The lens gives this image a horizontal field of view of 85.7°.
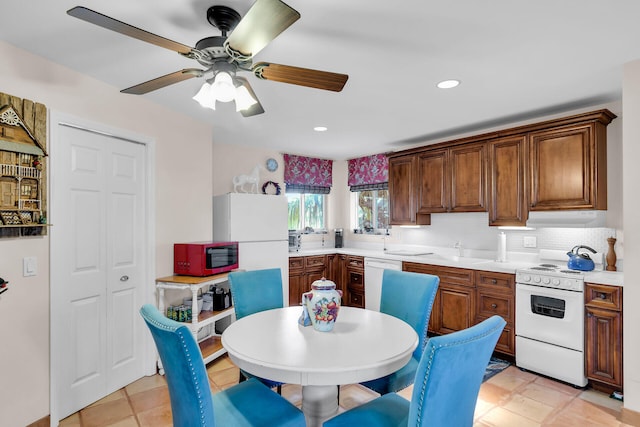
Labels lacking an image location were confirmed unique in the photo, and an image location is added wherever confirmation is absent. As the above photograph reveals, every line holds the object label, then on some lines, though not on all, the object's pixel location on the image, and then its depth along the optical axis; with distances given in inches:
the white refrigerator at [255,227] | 146.4
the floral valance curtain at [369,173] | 198.2
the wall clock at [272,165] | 194.1
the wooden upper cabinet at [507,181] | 129.8
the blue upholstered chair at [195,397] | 49.9
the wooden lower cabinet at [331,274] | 182.5
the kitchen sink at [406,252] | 171.8
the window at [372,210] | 207.5
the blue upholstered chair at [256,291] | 94.8
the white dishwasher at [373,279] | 171.5
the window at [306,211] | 214.9
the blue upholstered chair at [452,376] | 44.2
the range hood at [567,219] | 115.0
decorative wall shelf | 77.9
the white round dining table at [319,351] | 54.7
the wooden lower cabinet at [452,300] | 136.0
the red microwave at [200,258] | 118.5
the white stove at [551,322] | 106.5
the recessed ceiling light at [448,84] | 99.5
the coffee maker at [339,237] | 220.0
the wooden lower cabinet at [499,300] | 123.2
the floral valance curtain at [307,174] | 204.8
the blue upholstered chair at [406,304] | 77.9
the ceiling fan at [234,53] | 49.2
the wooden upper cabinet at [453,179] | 143.6
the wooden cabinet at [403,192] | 169.6
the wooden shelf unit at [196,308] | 112.8
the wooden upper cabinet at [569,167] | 112.3
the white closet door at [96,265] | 92.1
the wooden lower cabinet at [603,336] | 99.6
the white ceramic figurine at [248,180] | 158.9
